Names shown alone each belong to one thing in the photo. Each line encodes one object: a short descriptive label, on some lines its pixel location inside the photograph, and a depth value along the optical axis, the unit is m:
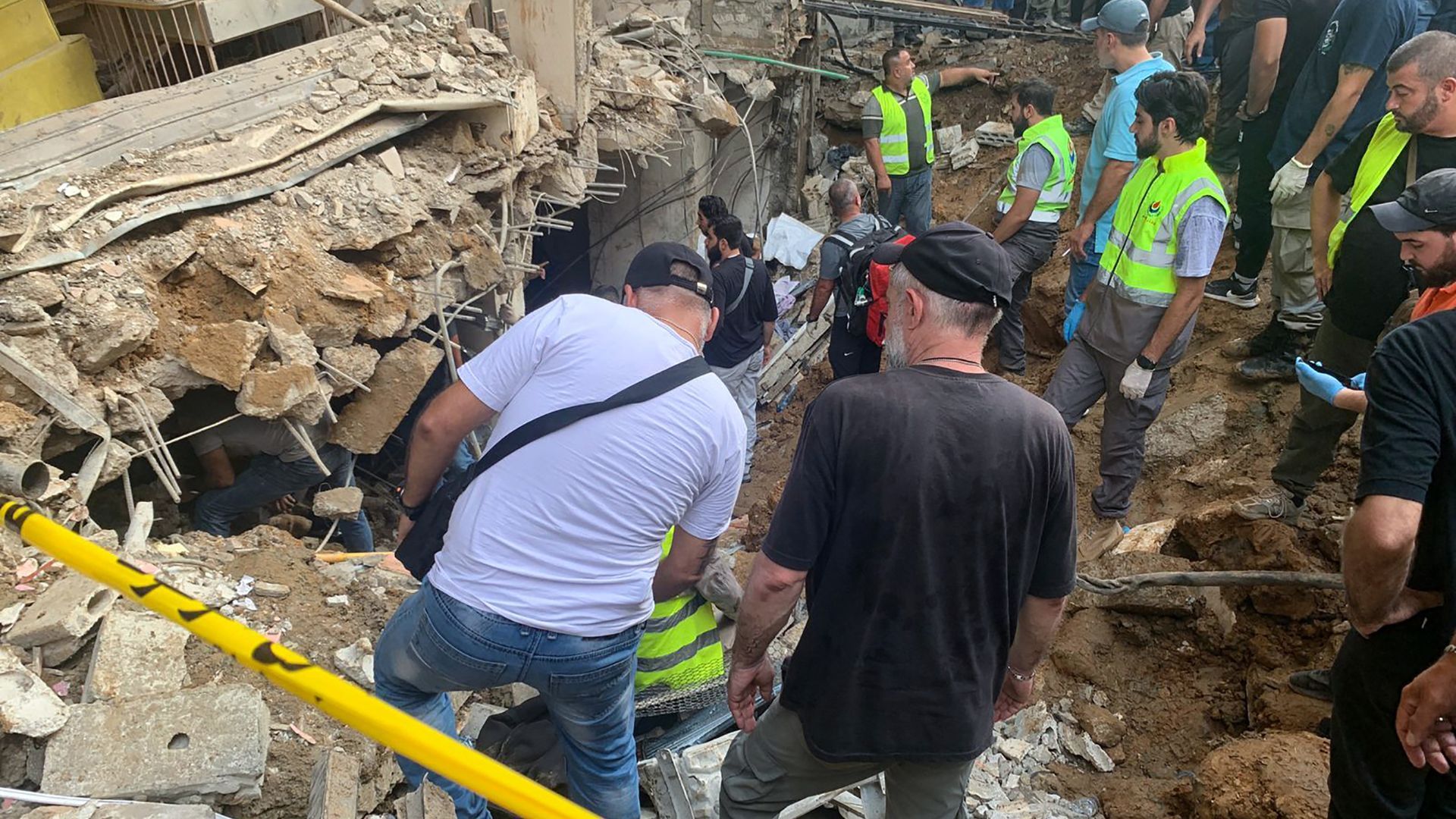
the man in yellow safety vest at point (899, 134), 7.88
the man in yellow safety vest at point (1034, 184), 5.84
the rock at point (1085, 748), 3.20
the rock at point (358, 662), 3.10
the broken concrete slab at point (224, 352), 3.72
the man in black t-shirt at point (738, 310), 5.81
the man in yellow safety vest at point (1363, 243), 3.36
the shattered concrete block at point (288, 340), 3.90
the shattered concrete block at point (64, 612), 2.66
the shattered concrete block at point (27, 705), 2.31
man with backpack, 5.70
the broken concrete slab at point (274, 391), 3.79
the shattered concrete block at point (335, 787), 2.26
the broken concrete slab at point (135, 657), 2.63
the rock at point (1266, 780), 2.53
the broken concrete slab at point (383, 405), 4.37
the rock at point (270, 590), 3.34
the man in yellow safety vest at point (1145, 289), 3.83
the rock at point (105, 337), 3.43
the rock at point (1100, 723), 3.30
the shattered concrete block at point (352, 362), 4.16
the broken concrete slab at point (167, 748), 2.23
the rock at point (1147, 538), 4.29
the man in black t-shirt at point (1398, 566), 1.98
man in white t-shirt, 2.19
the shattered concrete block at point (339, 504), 4.12
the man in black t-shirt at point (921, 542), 1.93
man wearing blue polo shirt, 5.05
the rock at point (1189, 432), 5.23
